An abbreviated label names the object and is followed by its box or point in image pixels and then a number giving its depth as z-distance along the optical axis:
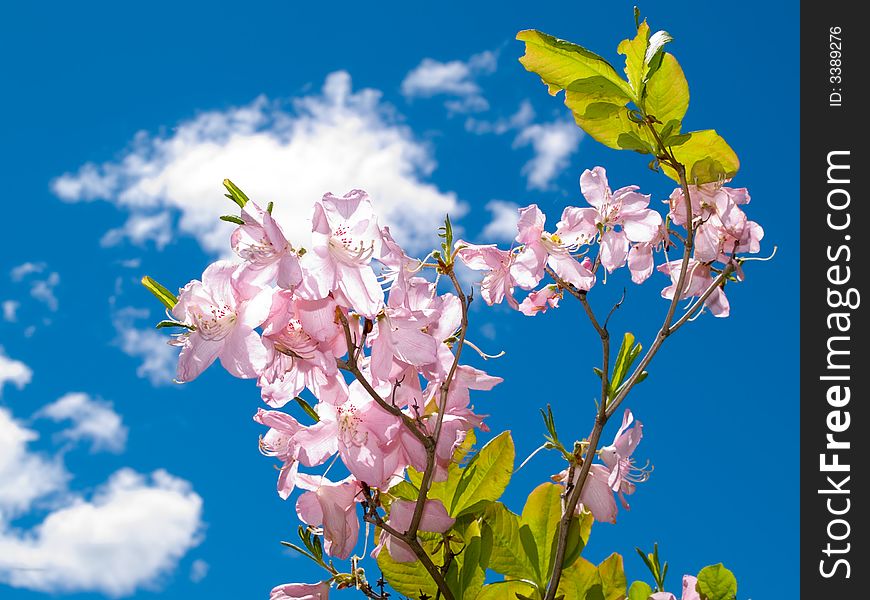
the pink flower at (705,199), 1.46
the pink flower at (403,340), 1.31
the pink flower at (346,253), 1.29
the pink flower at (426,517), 1.36
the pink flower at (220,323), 1.29
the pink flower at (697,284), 1.47
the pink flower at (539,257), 1.42
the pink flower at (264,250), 1.27
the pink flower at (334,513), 1.35
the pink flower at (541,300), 1.45
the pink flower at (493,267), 1.41
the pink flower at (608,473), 1.39
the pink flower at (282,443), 1.34
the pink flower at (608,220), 1.44
